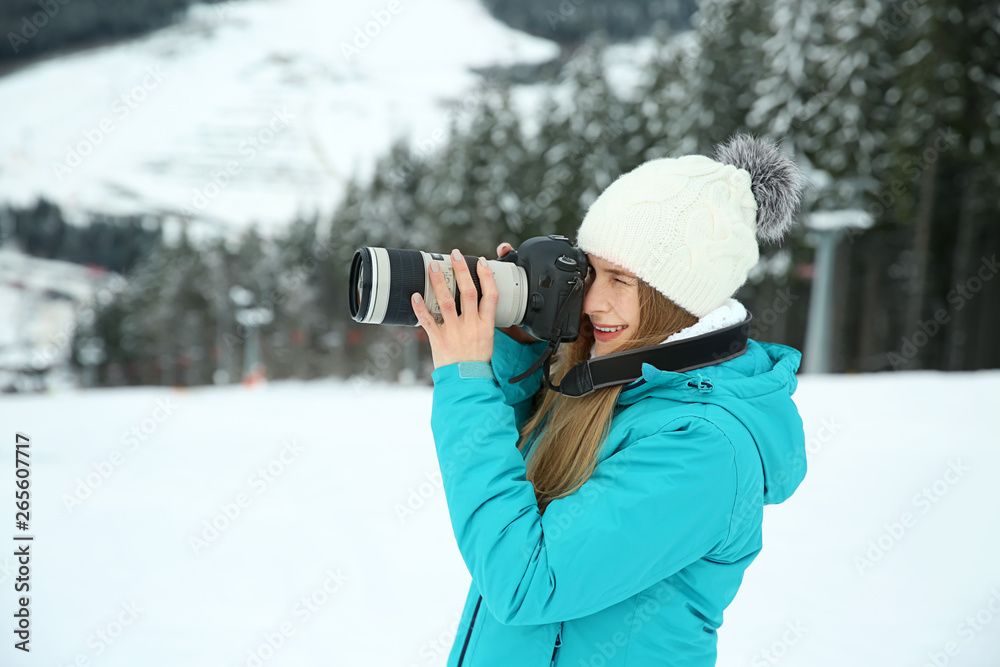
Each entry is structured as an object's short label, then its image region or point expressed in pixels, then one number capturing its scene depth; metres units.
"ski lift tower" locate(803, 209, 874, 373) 14.35
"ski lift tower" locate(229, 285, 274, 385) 37.02
